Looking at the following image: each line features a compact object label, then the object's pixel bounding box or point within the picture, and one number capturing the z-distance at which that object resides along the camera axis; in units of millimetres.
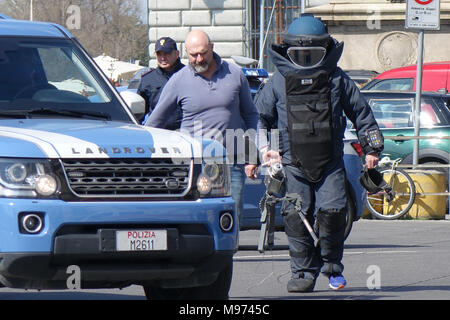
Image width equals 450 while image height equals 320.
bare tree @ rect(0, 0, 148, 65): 69619
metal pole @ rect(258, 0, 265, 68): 38344
